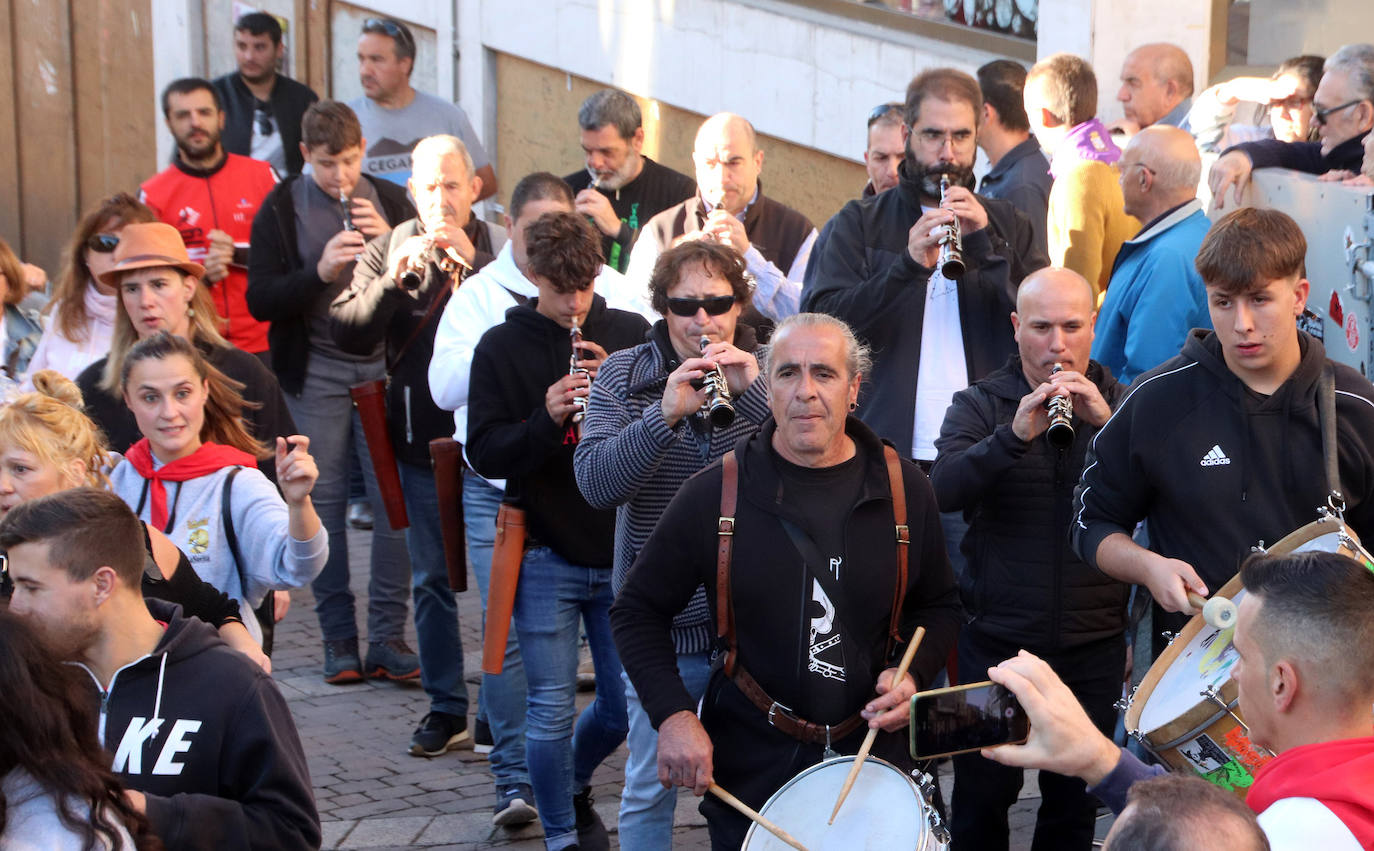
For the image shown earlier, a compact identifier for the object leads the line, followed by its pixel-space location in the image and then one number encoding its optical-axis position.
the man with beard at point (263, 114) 10.40
